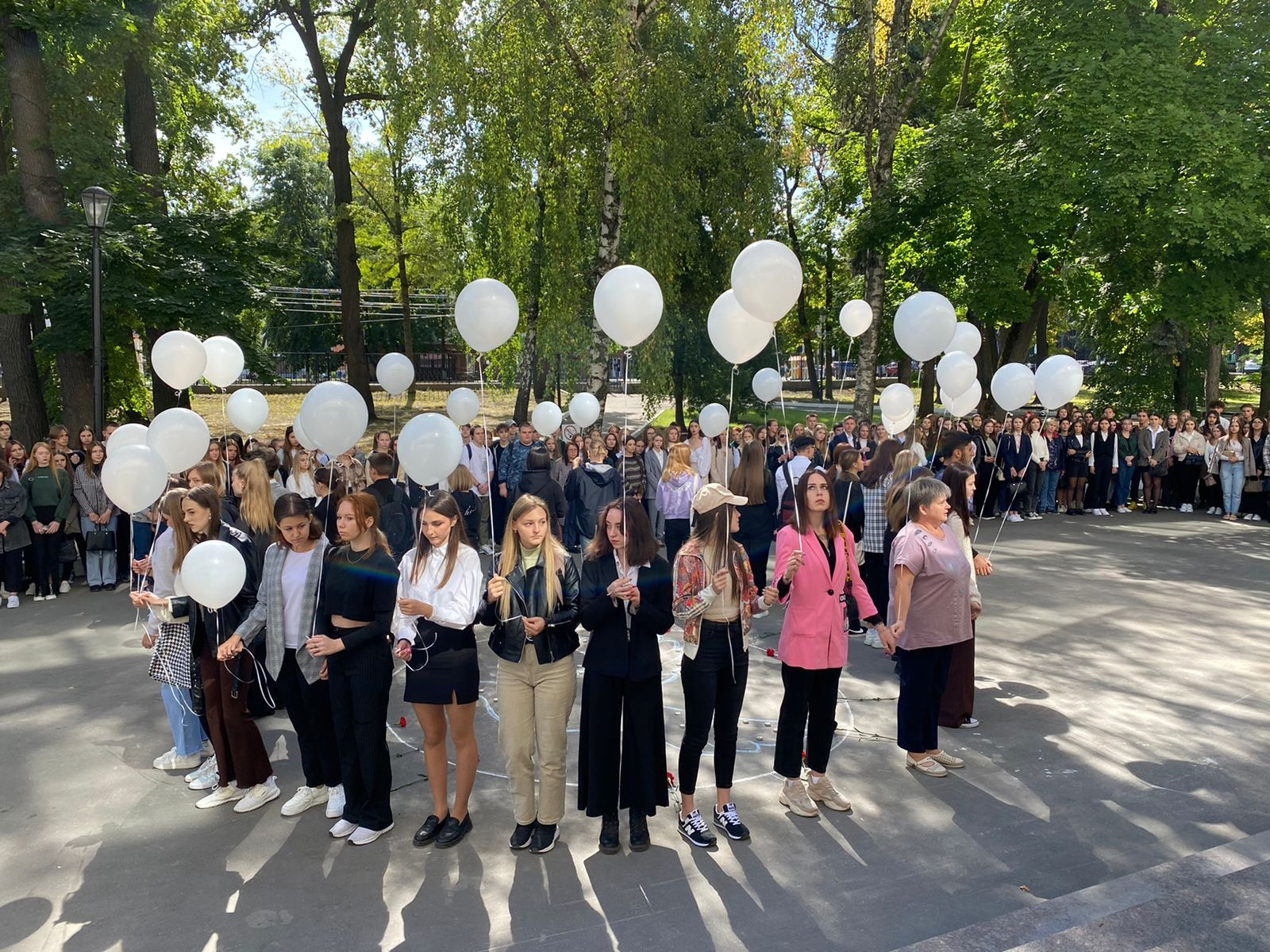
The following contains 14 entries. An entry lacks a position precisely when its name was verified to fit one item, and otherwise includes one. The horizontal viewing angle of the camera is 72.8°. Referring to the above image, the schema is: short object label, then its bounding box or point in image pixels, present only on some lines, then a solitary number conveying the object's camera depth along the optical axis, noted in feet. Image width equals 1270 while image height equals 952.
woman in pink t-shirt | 18.01
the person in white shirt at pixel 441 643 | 15.24
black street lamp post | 38.52
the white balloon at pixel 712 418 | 37.93
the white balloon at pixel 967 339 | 30.40
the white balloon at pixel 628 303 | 18.17
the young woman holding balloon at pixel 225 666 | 17.11
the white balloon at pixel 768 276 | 17.06
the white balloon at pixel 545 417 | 37.76
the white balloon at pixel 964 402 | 33.47
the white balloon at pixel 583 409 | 38.78
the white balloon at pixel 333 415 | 20.30
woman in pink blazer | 16.40
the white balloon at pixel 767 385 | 34.91
